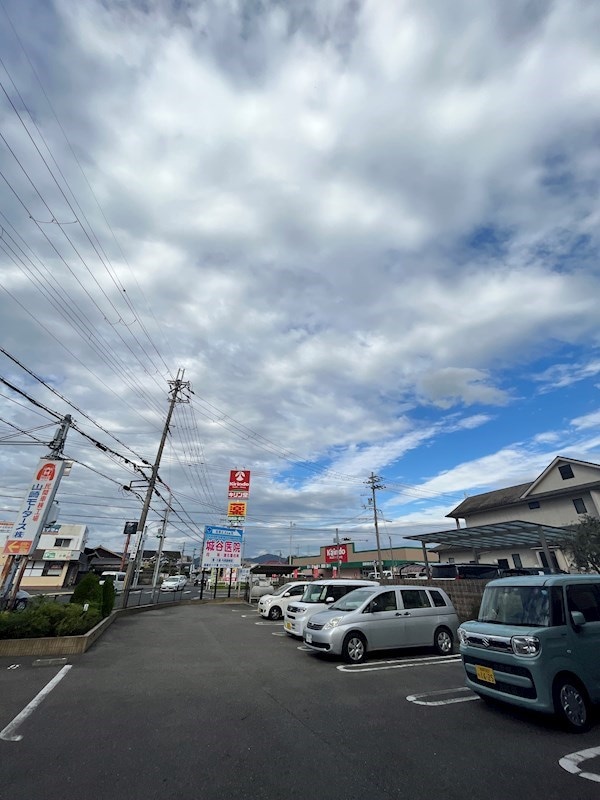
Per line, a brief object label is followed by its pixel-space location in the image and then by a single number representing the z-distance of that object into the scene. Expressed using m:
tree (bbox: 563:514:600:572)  12.52
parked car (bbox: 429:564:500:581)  18.12
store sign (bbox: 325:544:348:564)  42.28
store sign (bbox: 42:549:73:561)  40.81
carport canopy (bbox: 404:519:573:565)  14.41
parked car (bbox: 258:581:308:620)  16.80
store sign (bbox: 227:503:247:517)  27.55
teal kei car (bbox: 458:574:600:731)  4.64
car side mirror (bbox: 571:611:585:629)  5.00
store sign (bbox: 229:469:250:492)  28.45
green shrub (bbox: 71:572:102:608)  11.97
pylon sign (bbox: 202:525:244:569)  24.52
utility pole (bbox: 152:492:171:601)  36.26
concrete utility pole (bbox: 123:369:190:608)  18.32
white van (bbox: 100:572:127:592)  35.50
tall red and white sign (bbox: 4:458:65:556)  11.59
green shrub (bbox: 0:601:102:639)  9.00
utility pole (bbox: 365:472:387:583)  43.70
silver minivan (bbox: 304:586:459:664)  8.21
